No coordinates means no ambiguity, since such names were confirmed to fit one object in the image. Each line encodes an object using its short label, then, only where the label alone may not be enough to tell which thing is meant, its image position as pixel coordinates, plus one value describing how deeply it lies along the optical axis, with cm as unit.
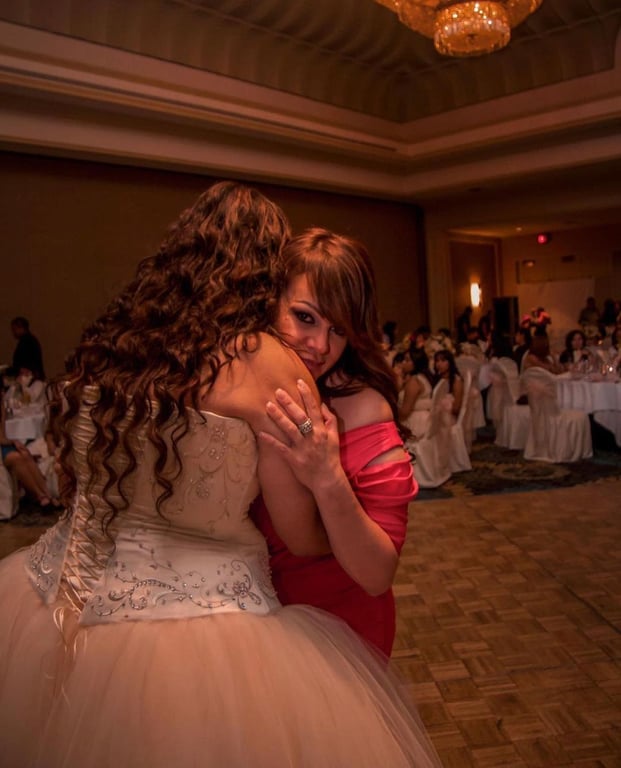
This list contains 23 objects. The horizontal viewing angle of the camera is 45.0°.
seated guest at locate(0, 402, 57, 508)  546
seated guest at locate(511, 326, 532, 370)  905
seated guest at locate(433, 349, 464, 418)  616
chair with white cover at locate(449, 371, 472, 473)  624
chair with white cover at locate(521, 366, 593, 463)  638
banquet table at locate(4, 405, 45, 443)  565
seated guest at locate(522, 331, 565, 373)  728
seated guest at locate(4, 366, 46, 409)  591
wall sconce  1572
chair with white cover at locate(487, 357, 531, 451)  698
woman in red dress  115
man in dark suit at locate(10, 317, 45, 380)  775
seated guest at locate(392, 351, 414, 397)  660
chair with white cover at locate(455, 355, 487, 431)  672
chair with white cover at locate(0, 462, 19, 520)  529
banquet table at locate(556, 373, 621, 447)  651
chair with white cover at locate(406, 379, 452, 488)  575
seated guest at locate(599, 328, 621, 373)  687
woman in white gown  108
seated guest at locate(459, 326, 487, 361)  986
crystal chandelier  618
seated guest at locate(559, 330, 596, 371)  700
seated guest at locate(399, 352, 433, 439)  584
